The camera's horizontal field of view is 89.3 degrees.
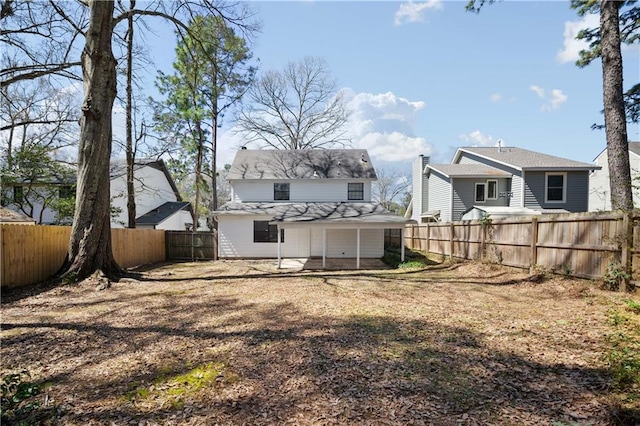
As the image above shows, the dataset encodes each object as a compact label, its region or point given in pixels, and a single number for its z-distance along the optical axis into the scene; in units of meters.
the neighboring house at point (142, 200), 17.50
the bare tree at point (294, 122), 27.44
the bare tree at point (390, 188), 43.14
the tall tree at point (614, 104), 7.83
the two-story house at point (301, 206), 13.88
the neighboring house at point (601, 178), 22.33
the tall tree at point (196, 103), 19.22
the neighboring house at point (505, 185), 17.44
